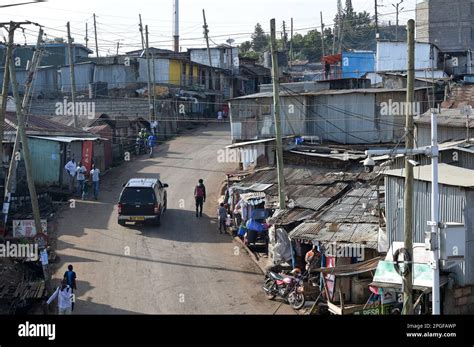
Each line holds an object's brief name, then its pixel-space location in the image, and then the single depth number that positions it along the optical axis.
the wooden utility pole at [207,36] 59.17
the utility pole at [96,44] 70.50
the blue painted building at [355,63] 52.88
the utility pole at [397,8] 60.25
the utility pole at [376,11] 56.25
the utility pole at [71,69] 38.35
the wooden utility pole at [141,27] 62.59
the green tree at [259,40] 93.01
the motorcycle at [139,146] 39.97
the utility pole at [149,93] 44.72
